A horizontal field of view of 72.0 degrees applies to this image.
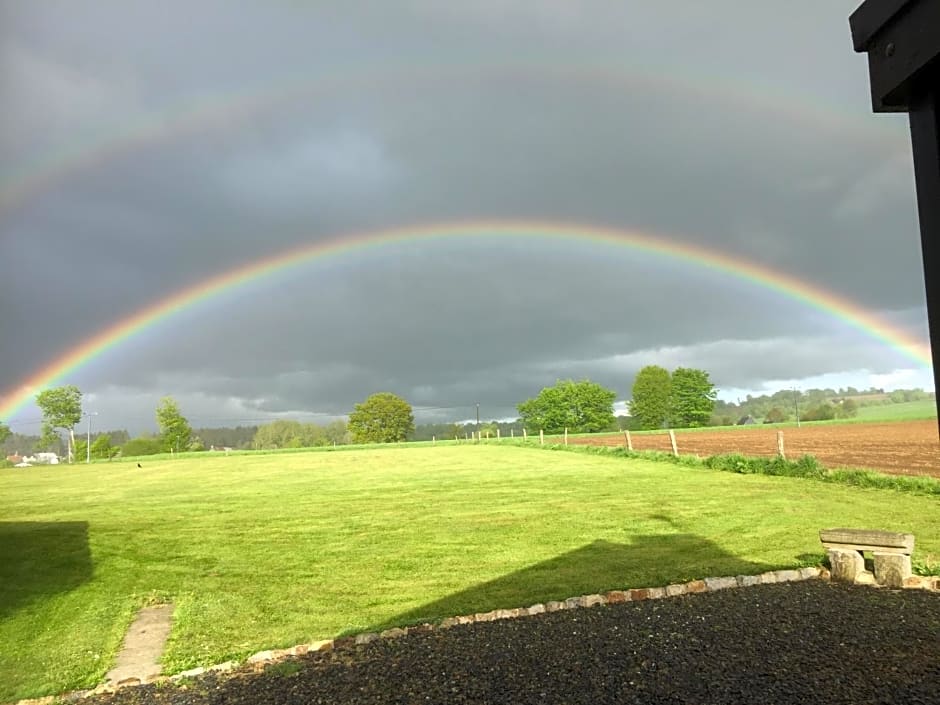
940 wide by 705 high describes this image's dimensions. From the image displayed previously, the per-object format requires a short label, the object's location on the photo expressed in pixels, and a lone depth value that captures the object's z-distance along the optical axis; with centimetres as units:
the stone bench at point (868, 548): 798
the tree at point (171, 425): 11250
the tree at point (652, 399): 12569
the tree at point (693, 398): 12325
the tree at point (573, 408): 12038
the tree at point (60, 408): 10600
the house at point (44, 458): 11706
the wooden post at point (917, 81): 179
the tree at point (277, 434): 14488
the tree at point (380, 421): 13125
